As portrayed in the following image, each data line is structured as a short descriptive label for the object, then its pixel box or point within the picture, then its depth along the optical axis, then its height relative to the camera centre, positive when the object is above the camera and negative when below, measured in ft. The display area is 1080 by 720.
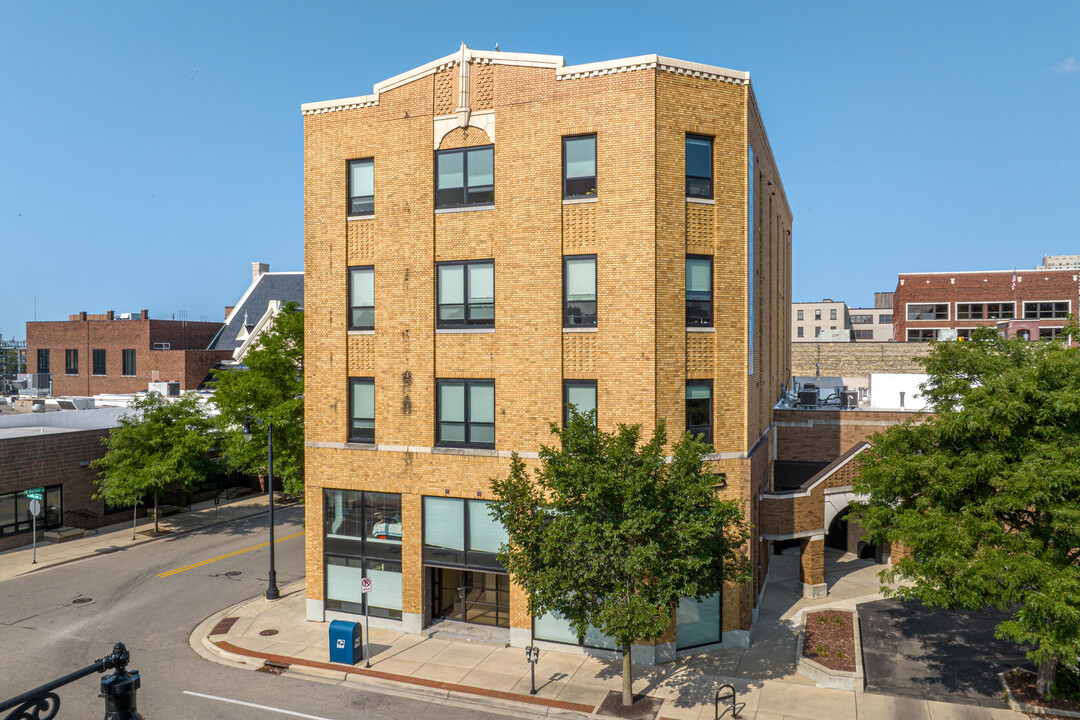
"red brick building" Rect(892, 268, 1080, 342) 216.13 +16.97
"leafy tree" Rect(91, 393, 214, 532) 108.78 -15.29
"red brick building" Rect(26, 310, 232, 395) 194.80 +0.58
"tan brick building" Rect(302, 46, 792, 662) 65.51 +5.72
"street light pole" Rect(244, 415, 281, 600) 82.84 -26.26
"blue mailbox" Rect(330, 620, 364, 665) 64.49 -26.47
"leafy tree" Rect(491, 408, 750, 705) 52.37 -13.82
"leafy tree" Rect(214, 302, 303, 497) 100.78 -6.29
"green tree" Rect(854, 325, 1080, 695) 46.91 -10.21
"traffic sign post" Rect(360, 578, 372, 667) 63.91 -23.13
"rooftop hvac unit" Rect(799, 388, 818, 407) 105.09 -6.37
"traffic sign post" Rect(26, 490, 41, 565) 98.12 -21.19
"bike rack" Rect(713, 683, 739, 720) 51.97 -27.65
